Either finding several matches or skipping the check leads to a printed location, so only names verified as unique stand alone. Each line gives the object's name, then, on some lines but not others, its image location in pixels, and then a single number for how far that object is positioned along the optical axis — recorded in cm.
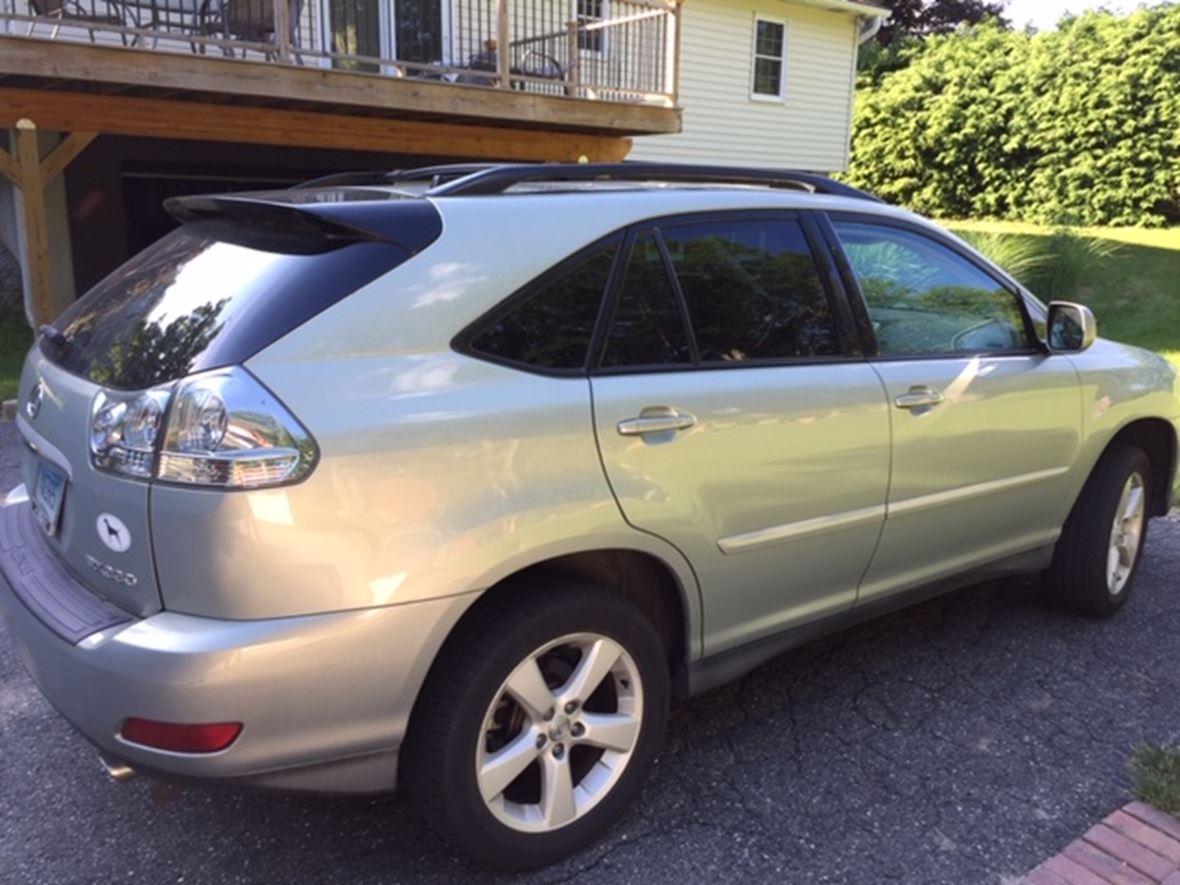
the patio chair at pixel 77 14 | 802
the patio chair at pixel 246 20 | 988
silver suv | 208
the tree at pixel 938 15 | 3584
